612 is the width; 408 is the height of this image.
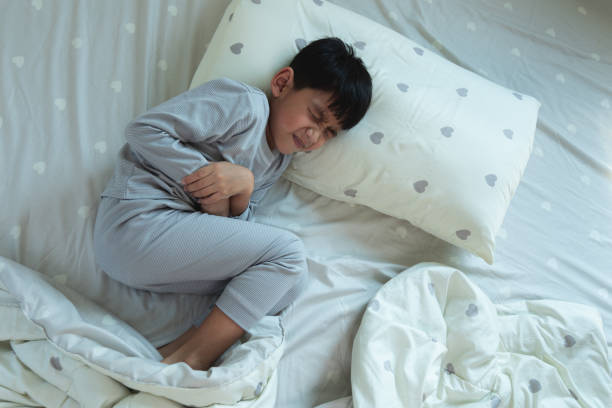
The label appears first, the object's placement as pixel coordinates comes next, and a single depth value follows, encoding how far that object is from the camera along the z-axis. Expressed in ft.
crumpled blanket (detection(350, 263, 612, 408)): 2.82
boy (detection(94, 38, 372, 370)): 2.86
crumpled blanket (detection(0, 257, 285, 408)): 2.37
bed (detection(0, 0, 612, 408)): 2.53
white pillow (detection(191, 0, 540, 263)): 3.34
